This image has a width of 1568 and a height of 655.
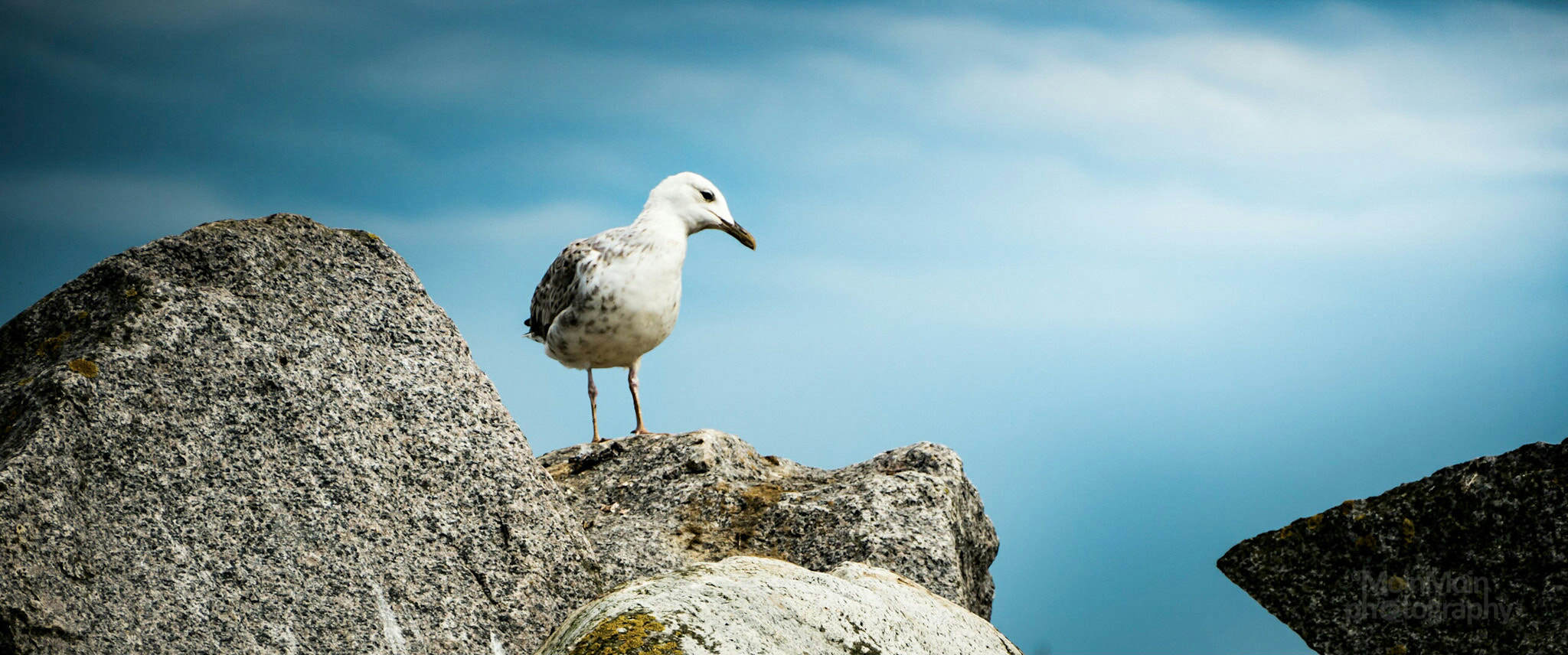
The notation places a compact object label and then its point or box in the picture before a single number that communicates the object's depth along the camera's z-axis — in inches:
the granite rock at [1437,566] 484.1
